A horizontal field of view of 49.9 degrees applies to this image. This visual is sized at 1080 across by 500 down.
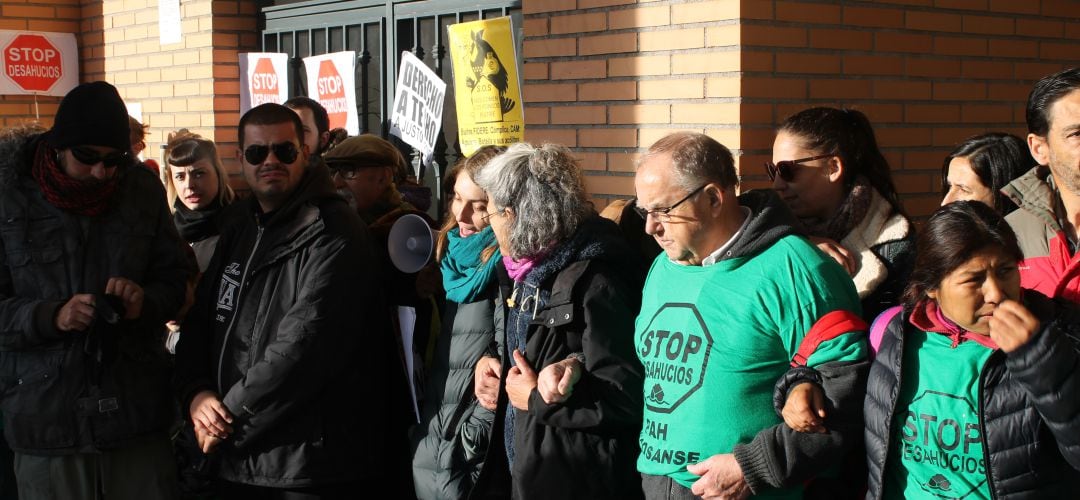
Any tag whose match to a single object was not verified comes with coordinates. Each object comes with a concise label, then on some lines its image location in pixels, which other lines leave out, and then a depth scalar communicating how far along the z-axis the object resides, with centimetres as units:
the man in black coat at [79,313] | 426
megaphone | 422
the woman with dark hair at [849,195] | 336
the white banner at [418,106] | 643
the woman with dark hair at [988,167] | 359
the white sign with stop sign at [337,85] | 718
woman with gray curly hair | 337
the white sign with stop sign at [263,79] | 770
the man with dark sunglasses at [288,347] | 398
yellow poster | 581
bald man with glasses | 290
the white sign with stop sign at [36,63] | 915
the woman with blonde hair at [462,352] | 382
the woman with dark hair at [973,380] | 250
